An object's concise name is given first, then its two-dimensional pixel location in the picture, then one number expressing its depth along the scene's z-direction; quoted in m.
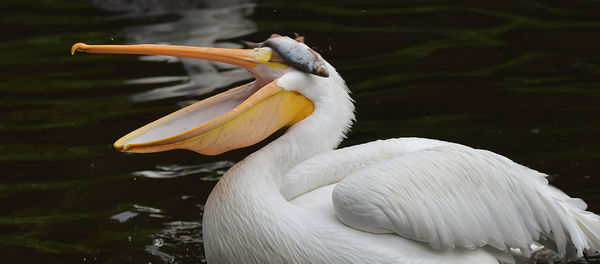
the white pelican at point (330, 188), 6.11
